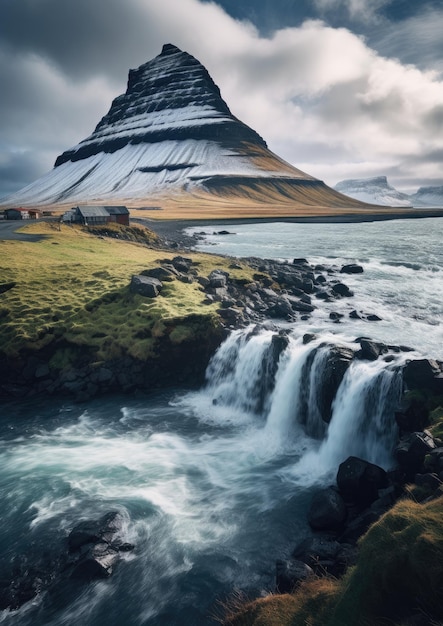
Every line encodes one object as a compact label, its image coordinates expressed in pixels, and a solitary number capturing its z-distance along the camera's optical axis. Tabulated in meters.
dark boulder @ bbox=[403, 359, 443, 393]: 18.25
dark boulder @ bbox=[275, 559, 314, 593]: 11.52
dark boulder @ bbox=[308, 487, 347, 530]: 14.87
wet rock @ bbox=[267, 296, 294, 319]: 35.62
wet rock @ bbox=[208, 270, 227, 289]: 37.09
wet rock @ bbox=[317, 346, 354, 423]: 21.48
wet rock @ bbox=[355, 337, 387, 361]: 22.38
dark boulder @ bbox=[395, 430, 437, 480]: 14.66
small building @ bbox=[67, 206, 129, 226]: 82.69
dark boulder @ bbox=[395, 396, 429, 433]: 17.45
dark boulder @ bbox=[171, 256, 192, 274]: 41.84
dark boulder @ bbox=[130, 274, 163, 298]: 33.16
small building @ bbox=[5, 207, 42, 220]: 106.12
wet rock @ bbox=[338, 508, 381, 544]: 13.52
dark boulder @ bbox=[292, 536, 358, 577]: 11.95
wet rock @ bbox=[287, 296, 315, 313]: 38.09
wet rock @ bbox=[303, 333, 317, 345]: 25.81
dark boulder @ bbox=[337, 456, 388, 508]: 15.61
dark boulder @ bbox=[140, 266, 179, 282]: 36.75
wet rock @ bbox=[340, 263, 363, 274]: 56.75
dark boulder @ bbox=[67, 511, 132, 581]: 13.81
